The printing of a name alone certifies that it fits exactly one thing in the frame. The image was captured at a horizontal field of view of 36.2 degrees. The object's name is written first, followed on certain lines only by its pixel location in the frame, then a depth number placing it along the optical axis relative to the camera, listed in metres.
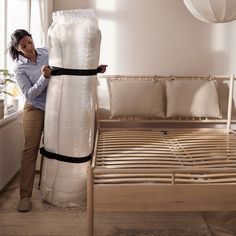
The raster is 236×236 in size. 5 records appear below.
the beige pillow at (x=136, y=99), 3.38
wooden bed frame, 1.84
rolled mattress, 2.49
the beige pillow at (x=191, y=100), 3.42
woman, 2.54
